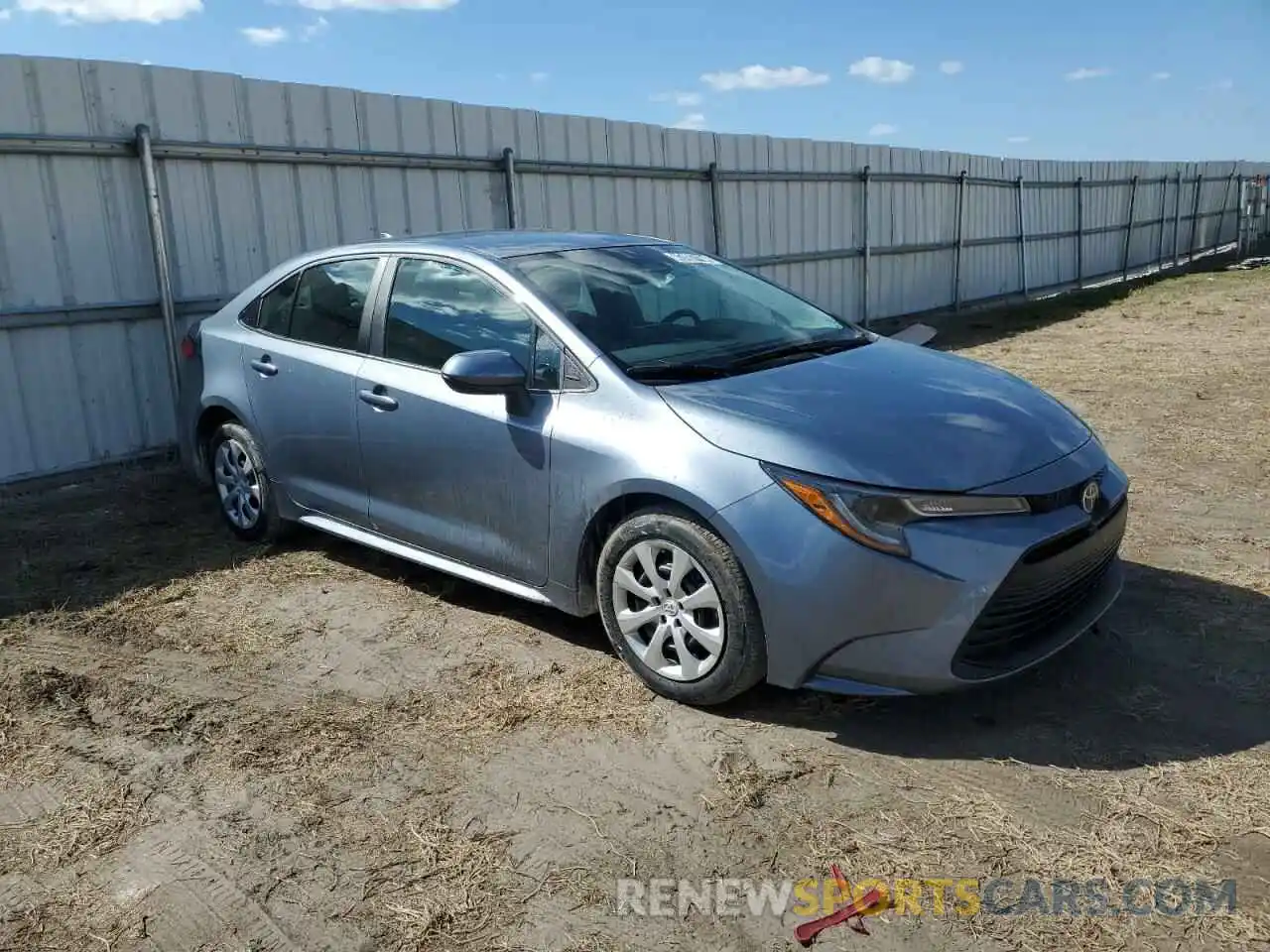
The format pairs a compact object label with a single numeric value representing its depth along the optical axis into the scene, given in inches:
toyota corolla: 126.4
